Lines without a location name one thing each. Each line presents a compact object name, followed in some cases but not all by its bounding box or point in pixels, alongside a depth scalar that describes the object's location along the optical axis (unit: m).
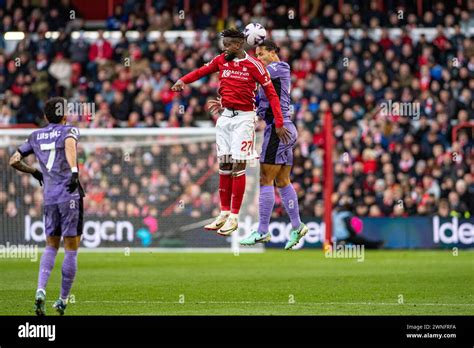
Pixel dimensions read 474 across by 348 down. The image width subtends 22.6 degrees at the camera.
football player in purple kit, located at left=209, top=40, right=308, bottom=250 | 16.55
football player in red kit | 15.84
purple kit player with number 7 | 14.79
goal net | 27.12
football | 15.77
